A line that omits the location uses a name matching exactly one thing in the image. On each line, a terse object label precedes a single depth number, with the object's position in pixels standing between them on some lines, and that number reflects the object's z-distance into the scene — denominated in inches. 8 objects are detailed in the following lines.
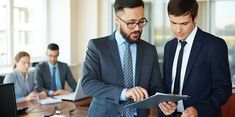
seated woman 164.6
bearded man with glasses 72.7
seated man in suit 195.5
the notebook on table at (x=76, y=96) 153.1
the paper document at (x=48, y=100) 146.8
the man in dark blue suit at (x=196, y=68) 79.1
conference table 127.9
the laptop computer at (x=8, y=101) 71.0
